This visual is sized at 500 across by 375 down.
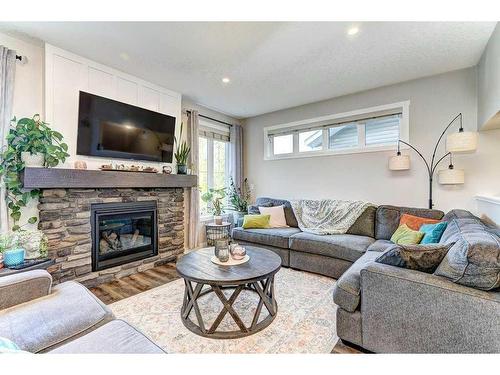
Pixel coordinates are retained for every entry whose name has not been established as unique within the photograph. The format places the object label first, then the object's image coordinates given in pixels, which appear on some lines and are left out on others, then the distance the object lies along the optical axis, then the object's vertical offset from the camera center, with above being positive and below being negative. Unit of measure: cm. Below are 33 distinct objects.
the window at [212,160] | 458 +57
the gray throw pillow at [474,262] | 124 -40
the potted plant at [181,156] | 386 +51
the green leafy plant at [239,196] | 488 -18
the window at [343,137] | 392 +89
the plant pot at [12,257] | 201 -61
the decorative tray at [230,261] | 212 -68
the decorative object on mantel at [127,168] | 297 +25
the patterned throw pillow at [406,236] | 243 -50
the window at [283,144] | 470 +90
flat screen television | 280 +75
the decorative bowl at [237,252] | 222 -61
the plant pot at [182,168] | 385 +32
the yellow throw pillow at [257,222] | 389 -56
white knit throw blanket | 344 -40
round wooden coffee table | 181 -72
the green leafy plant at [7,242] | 210 -50
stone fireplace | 252 -43
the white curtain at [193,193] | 412 -10
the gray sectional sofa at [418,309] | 123 -71
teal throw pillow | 222 -42
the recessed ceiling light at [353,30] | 221 +151
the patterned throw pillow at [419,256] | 151 -44
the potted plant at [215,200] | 452 -25
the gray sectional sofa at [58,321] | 107 -71
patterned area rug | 171 -114
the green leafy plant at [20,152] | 226 +34
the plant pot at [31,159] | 236 +27
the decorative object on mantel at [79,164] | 271 +26
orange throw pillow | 282 -39
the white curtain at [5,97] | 227 +86
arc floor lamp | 266 +43
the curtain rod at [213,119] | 440 +136
